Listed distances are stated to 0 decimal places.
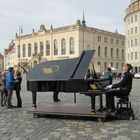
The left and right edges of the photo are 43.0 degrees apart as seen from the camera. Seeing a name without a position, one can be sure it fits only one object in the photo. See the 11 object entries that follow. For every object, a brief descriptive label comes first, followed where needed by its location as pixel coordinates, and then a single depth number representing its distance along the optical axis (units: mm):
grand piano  4924
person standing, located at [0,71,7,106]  6996
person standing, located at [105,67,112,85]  9037
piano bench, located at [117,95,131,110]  4989
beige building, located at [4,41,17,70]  57165
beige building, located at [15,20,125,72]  42461
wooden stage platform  4849
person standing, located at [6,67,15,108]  6548
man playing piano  4901
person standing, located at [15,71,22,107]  6610
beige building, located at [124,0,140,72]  40365
